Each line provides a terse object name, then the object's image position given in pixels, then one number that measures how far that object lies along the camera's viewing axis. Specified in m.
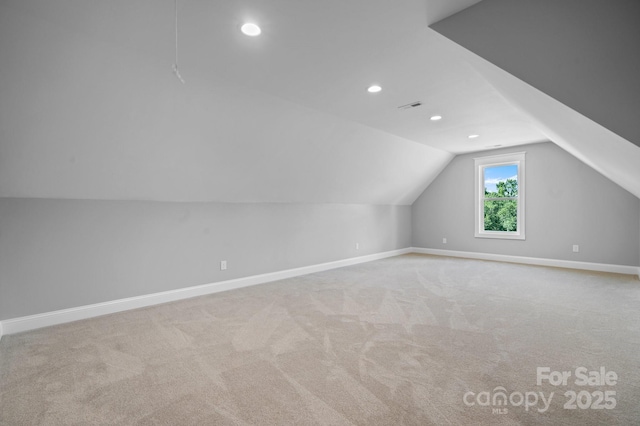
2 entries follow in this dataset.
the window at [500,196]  6.53
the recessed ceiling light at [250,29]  2.20
